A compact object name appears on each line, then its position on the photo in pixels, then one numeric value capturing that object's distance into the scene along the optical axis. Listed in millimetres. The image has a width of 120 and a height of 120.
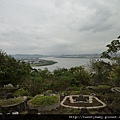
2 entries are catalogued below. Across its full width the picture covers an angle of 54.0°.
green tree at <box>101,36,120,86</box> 4145
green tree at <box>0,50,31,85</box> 9951
